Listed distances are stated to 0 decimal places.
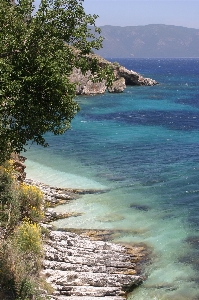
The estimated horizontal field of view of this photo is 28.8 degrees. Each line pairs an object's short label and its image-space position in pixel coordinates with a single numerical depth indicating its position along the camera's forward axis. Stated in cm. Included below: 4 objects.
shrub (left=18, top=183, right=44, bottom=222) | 2400
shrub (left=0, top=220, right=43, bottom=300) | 1653
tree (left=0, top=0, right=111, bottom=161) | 1470
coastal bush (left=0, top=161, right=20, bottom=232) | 2134
